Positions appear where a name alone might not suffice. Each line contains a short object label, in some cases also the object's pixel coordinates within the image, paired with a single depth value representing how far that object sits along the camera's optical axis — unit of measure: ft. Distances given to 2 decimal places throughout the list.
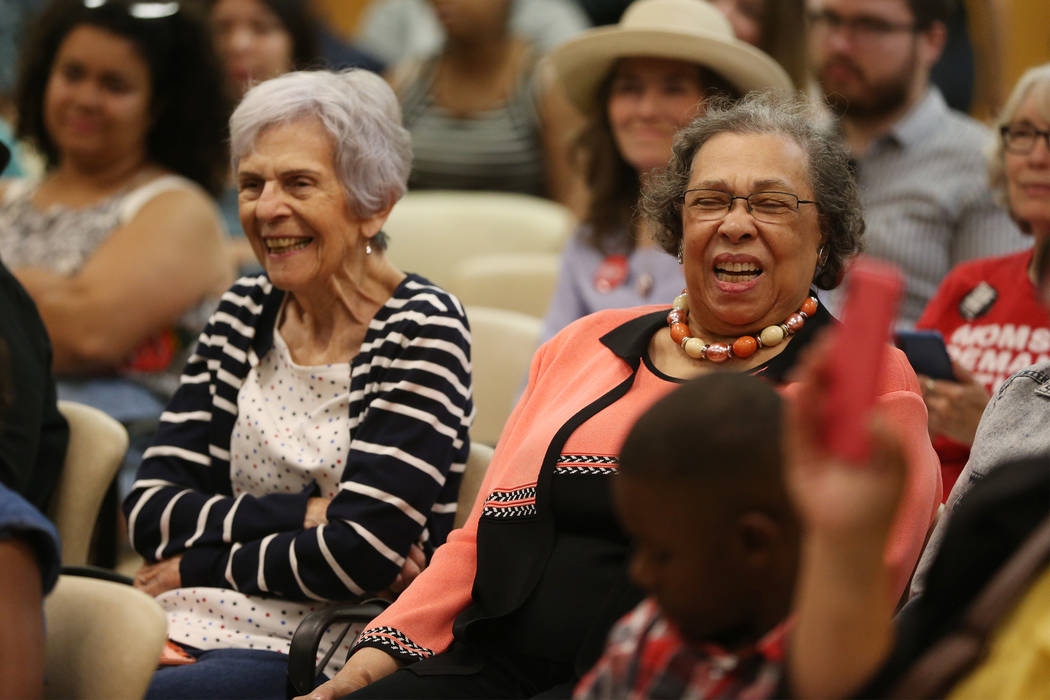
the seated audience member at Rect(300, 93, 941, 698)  13.60
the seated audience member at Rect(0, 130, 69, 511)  15.07
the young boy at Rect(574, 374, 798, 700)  9.24
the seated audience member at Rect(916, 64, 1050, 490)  17.70
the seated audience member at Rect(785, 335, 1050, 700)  8.25
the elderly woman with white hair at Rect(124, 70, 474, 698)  15.83
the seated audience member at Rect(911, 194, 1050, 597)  13.58
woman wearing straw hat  22.27
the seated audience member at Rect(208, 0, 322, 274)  33.53
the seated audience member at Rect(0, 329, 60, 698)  11.99
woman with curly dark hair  23.52
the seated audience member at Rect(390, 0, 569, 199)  32.40
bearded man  24.14
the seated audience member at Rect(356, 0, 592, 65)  34.94
